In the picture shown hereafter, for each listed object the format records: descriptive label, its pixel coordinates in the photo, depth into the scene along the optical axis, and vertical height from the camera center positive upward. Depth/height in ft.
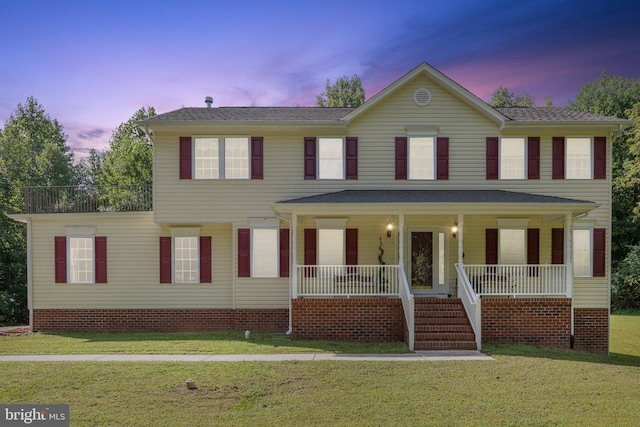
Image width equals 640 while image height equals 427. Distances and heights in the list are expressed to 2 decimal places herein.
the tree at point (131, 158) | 94.68 +11.88
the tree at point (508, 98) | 110.63 +31.65
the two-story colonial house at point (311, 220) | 41.16 -1.58
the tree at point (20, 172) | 69.05 +8.13
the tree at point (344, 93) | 99.81 +29.78
